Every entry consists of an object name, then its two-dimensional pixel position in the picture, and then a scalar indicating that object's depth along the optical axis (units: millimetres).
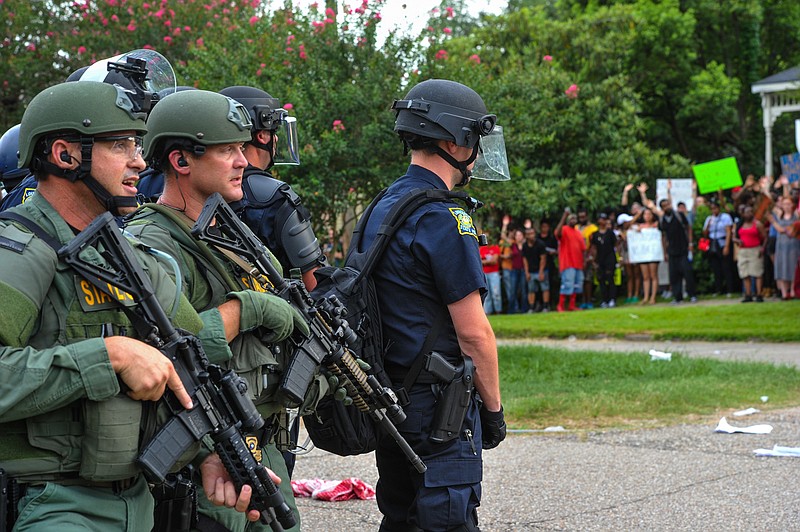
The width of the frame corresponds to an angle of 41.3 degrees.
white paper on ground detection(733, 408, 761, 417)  8719
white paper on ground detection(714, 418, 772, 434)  8039
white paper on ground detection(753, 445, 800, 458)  7316
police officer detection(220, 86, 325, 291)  4422
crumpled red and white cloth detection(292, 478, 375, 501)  6477
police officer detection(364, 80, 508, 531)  3986
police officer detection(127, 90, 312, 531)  3318
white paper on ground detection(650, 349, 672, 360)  11742
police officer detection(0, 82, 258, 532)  2609
